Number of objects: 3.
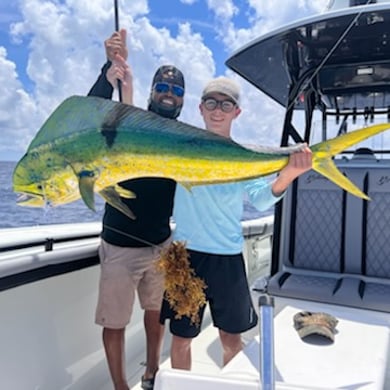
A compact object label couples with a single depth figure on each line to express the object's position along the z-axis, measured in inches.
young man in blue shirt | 66.4
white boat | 61.4
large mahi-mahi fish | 33.3
